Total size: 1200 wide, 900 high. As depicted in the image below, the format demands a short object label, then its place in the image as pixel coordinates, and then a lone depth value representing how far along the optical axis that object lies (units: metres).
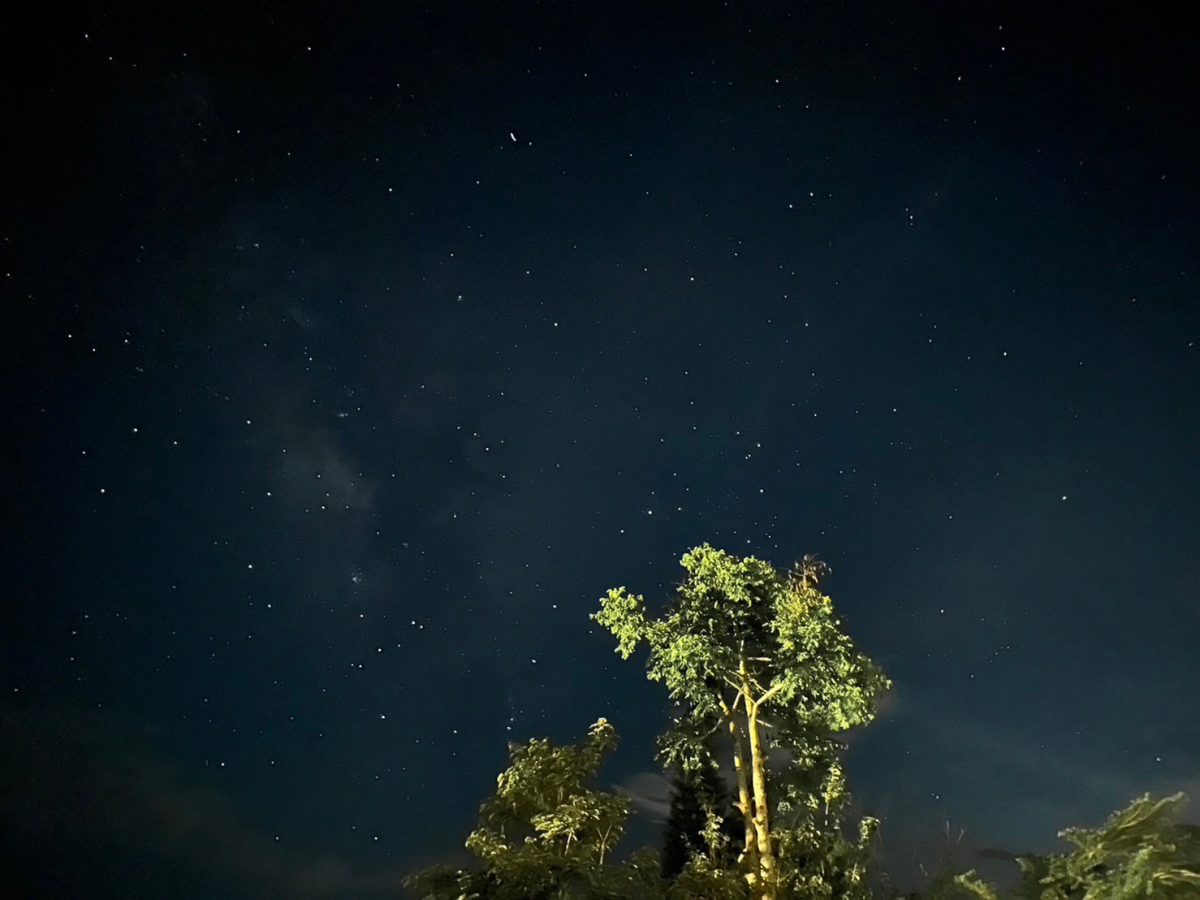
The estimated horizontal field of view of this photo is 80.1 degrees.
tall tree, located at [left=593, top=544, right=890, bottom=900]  14.67
